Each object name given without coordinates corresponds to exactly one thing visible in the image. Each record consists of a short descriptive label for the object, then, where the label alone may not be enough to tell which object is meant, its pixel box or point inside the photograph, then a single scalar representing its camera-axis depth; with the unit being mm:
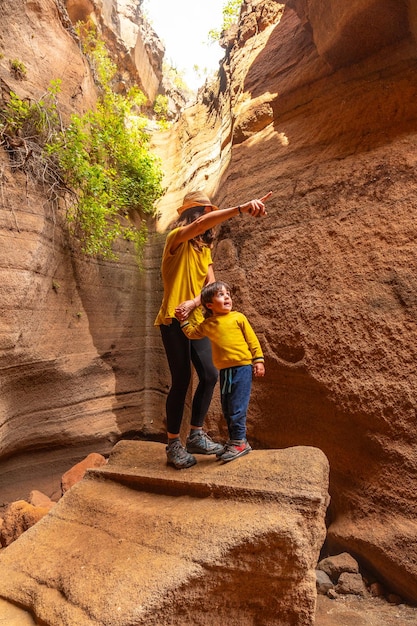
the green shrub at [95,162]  4453
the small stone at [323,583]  2699
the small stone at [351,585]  2693
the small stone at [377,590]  2688
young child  2475
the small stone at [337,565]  2797
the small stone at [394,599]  2604
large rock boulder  1822
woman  2678
